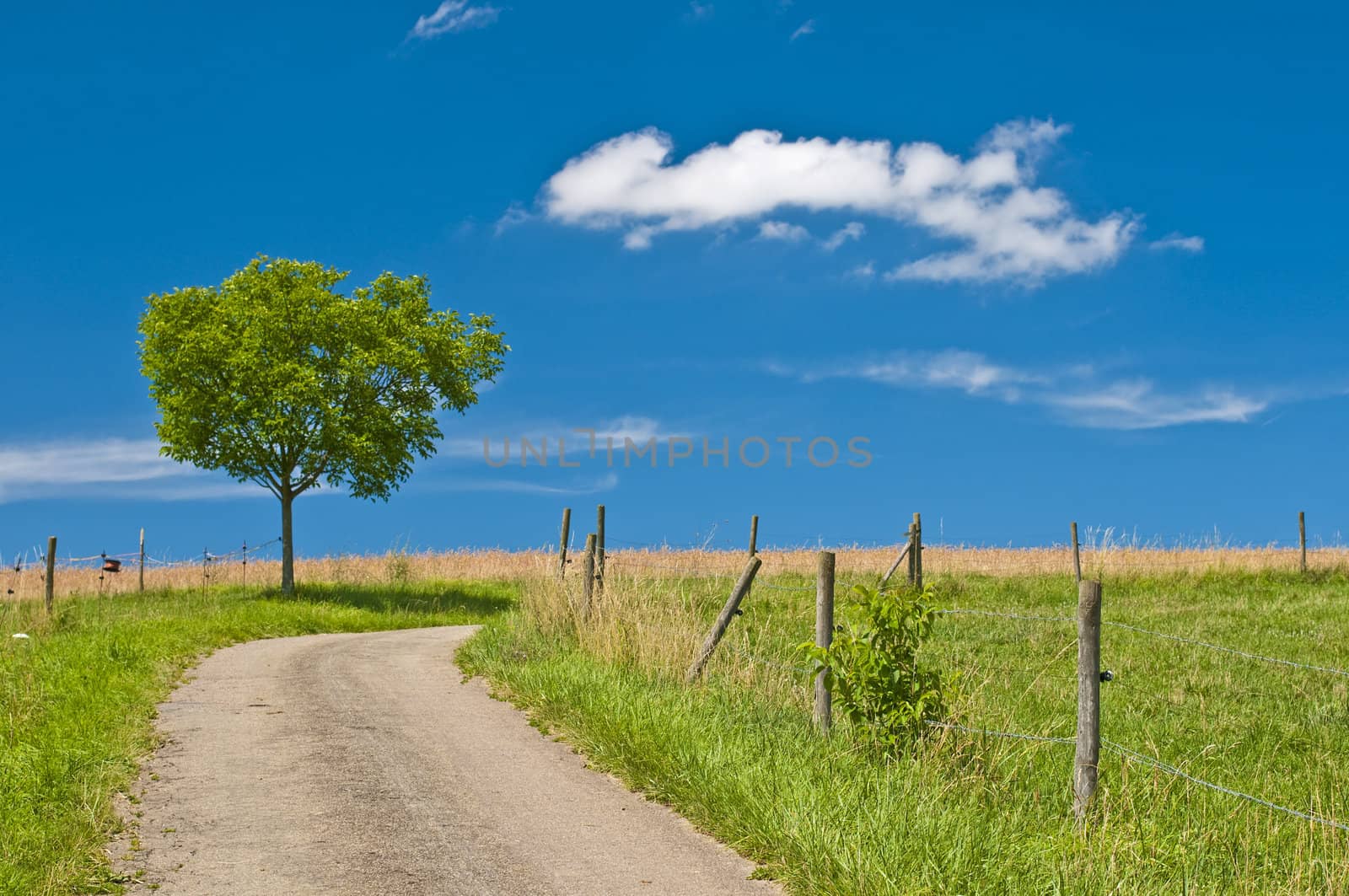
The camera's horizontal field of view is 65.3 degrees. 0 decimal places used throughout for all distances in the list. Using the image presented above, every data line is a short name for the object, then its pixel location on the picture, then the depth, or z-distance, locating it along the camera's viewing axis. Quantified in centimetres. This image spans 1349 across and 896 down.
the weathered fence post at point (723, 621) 1105
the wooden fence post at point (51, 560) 2679
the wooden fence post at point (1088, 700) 685
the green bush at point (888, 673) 784
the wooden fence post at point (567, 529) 2008
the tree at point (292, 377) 2948
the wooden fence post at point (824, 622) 888
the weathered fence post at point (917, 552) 2605
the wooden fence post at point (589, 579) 1446
